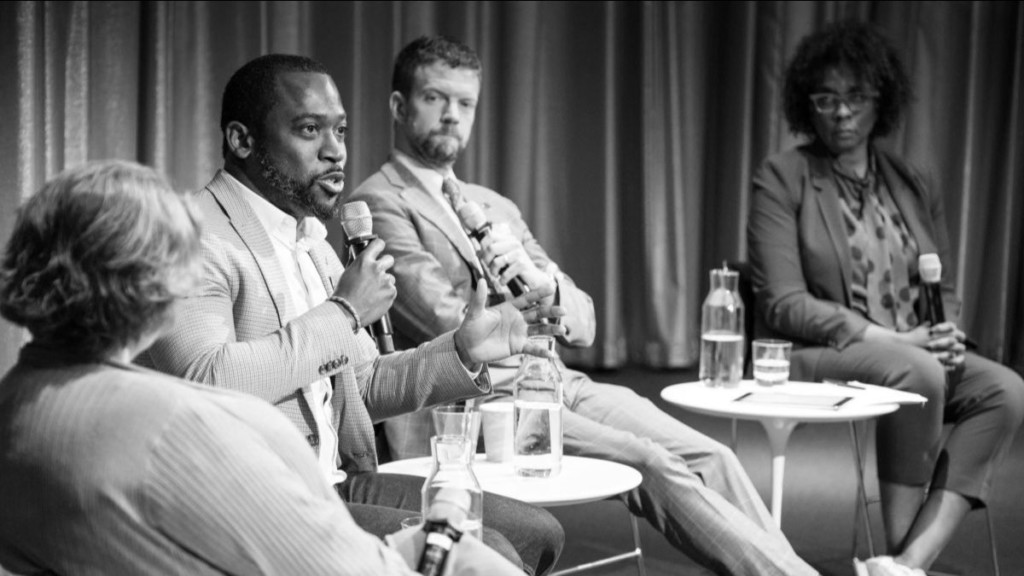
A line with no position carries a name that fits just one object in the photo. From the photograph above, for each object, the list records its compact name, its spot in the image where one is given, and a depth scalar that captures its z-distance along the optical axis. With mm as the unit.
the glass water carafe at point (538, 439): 4656
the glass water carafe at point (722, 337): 6508
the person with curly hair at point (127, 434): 2242
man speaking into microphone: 3889
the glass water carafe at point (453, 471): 3455
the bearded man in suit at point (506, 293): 5254
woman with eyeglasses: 6629
